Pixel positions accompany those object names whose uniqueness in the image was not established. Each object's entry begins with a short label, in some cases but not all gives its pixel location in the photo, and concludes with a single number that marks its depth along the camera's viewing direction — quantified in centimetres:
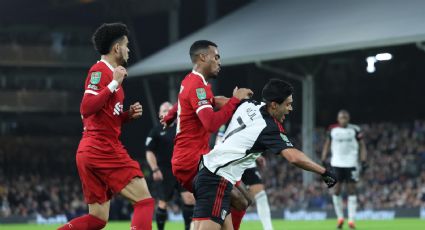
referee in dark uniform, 2714
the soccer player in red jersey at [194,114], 1659
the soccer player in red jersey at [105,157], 1603
